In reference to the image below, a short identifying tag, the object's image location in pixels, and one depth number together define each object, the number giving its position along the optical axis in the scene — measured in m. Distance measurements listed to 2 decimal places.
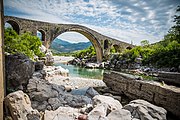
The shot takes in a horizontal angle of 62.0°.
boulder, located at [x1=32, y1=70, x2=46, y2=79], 6.73
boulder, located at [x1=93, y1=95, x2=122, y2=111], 3.16
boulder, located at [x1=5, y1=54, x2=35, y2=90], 4.09
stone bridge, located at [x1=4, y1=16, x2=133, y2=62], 17.50
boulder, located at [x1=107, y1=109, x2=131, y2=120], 2.59
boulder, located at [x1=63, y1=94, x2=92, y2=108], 4.38
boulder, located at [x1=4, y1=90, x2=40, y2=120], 2.66
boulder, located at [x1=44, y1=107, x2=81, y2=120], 2.49
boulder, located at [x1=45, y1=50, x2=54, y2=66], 17.73
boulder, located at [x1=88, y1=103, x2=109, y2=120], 2.47
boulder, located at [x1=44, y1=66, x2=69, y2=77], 10.45
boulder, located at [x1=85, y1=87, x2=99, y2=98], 5.68
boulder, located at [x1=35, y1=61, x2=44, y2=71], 7.94
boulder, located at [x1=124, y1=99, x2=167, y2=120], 2.82
